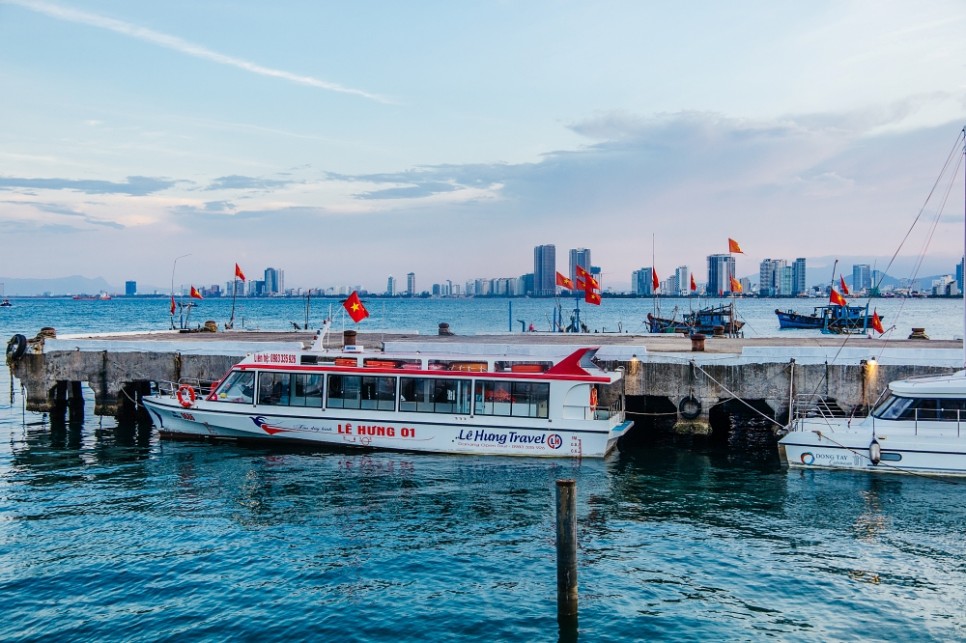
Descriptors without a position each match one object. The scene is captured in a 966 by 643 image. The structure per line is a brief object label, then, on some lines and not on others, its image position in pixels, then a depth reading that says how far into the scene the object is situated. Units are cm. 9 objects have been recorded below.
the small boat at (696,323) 6538
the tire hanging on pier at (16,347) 3098
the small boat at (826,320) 8294
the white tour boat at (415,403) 2467
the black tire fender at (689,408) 2753
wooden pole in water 1271
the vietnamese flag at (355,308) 2789
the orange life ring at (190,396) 2716
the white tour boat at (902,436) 2192
